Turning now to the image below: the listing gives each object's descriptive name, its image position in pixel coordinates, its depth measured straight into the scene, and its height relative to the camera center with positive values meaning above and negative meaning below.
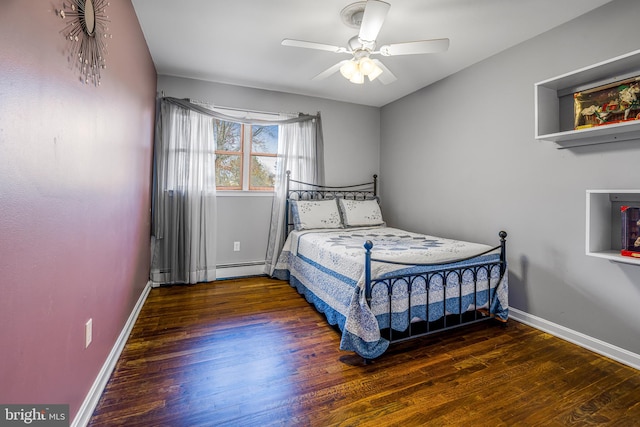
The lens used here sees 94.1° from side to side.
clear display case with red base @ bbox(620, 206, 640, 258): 1.87 -0.09
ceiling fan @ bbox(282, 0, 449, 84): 2.00 +1.24
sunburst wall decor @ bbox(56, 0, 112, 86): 1.23 +0.81
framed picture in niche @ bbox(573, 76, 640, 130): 1.90 +0.76
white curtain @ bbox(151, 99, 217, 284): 3.48 +0.17
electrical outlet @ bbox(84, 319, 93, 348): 1.42 -0.59
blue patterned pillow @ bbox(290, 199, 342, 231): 3.72 -0.01
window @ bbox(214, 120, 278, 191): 3.95 +0.77
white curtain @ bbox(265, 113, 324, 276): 4.00 +0.69
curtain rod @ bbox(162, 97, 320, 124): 3.55 +1.26
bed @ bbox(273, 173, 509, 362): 2.02 -0.55
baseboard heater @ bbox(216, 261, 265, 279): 3.88 -0.76
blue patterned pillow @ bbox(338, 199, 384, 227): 3.93 +0.01
